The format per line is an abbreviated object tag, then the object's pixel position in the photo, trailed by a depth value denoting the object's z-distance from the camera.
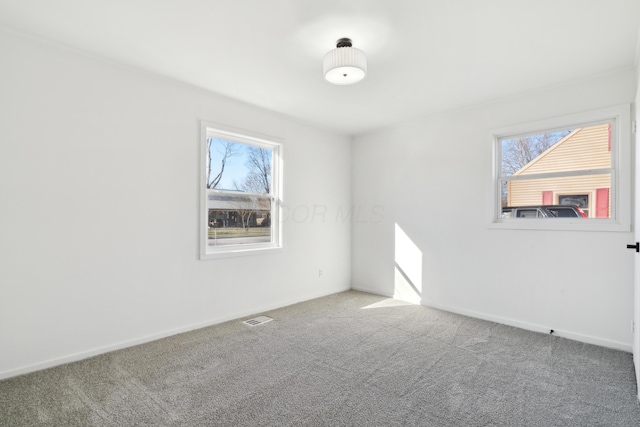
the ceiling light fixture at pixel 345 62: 2.38
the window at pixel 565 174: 2.99
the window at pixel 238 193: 3.66
